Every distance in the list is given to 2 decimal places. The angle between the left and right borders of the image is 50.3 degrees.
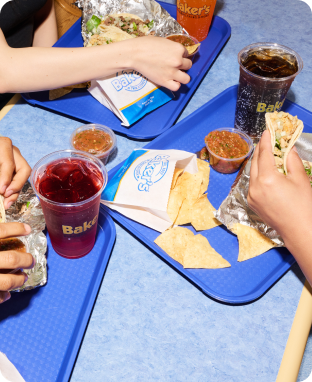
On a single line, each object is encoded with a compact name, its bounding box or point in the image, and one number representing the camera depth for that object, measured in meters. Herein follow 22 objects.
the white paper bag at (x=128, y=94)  1.50
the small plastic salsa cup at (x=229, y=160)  1.38
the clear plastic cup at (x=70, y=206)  0.96
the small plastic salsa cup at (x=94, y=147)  1.37
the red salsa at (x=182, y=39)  1.76
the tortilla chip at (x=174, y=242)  1.16
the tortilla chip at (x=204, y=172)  1.37
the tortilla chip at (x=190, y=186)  1.30
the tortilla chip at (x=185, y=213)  1.26
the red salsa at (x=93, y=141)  1.38
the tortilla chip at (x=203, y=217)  1.25
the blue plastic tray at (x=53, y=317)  0.97
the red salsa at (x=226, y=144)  1.40
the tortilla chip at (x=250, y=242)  1.17
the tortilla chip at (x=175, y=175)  1.32
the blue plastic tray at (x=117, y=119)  1.54
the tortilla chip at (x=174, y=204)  1.25
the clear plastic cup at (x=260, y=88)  1.27
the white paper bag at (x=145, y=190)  1.22
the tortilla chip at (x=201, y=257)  1.14
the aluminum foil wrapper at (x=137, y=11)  1.79
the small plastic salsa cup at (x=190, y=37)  1.76
